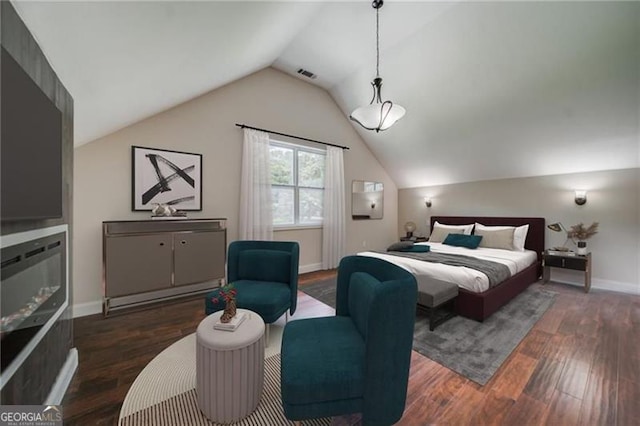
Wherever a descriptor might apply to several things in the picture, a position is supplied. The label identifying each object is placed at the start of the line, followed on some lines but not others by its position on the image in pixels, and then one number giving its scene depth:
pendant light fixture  2.59
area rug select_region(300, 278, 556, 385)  1.87
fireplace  1.01
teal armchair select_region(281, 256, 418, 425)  1.09
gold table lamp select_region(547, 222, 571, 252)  3.87
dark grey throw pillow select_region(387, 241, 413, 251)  4.00
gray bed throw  2.80
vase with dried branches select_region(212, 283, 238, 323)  1.50
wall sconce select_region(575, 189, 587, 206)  3.75
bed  2.59
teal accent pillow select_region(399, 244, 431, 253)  3.91
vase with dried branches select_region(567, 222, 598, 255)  3.62
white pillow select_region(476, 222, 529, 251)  4.07
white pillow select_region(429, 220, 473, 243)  4.68
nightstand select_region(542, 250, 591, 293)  3.48
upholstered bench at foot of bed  2.37
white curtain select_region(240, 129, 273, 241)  3.78
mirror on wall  5.35
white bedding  2.66
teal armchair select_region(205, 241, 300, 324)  2.34
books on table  1.43
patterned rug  1.37
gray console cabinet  2.61
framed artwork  3.03
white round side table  1.30
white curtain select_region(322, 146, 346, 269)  4.79
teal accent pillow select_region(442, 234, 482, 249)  4.17
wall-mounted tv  0.93
